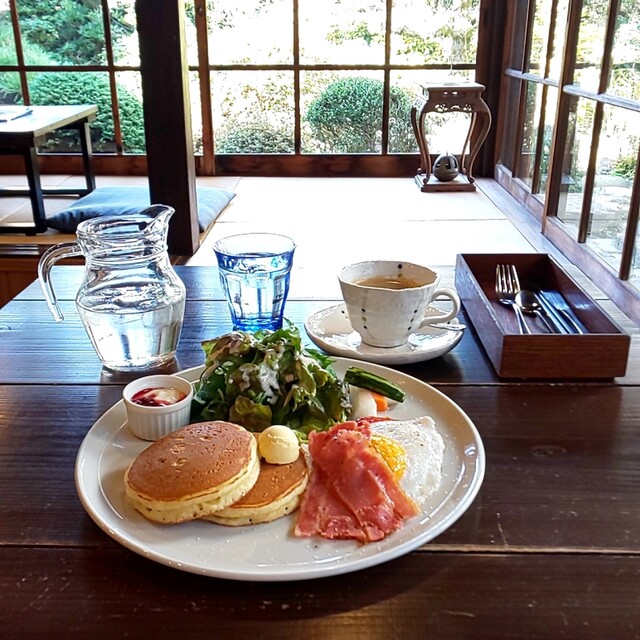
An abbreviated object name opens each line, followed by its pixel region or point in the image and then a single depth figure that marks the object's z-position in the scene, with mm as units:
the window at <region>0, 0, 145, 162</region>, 4410
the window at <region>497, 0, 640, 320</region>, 2447
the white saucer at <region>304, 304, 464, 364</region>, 929
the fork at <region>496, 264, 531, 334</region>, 1120
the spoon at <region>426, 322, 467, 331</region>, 1000
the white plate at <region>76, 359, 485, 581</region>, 545
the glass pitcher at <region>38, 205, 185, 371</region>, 911
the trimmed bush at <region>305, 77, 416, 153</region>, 4555
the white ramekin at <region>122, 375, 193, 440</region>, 726
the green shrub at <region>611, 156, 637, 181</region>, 2411
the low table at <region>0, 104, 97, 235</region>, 3053
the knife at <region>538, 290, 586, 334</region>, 1010
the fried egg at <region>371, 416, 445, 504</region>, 642
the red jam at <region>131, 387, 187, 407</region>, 741
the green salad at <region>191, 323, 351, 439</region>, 746
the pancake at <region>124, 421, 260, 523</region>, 580
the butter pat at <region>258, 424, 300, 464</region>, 635
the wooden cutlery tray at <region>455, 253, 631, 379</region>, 893
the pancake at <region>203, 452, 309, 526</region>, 591
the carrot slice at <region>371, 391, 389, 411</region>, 804
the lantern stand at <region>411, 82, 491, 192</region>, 4055
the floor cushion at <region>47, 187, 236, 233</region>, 3064
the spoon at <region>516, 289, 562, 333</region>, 1062
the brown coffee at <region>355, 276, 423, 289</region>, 1001
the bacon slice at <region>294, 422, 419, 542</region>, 586
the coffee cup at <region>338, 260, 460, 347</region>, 920
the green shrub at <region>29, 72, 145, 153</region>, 4527
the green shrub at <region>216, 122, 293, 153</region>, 4668
